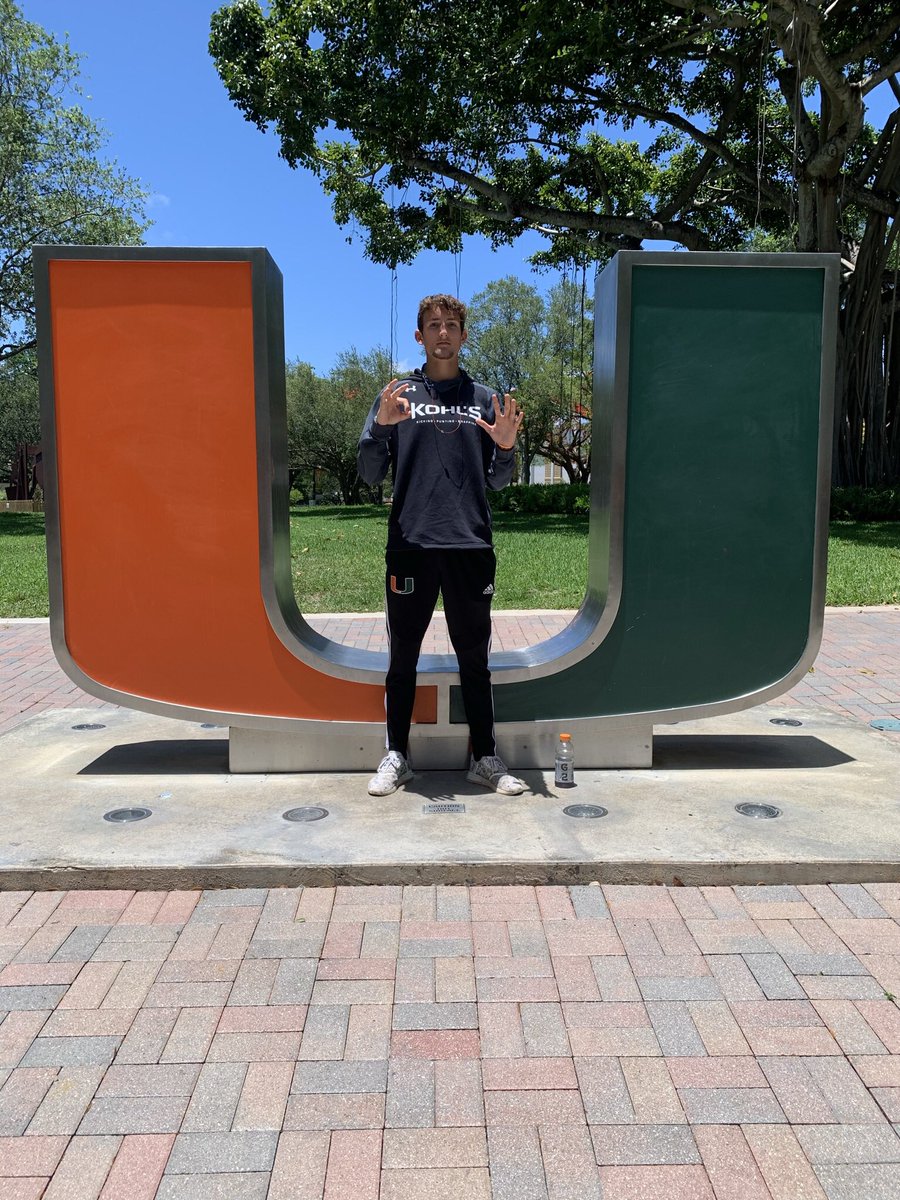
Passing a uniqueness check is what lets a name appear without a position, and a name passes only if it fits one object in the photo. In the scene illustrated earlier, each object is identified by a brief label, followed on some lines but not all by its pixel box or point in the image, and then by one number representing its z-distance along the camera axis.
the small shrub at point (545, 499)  24.91
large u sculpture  4.20
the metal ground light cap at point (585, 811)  3.83
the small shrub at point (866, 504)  18.45
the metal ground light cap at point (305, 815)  3.81
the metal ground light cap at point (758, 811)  3.84
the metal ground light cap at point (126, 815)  3.80
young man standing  4.01
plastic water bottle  4.23
